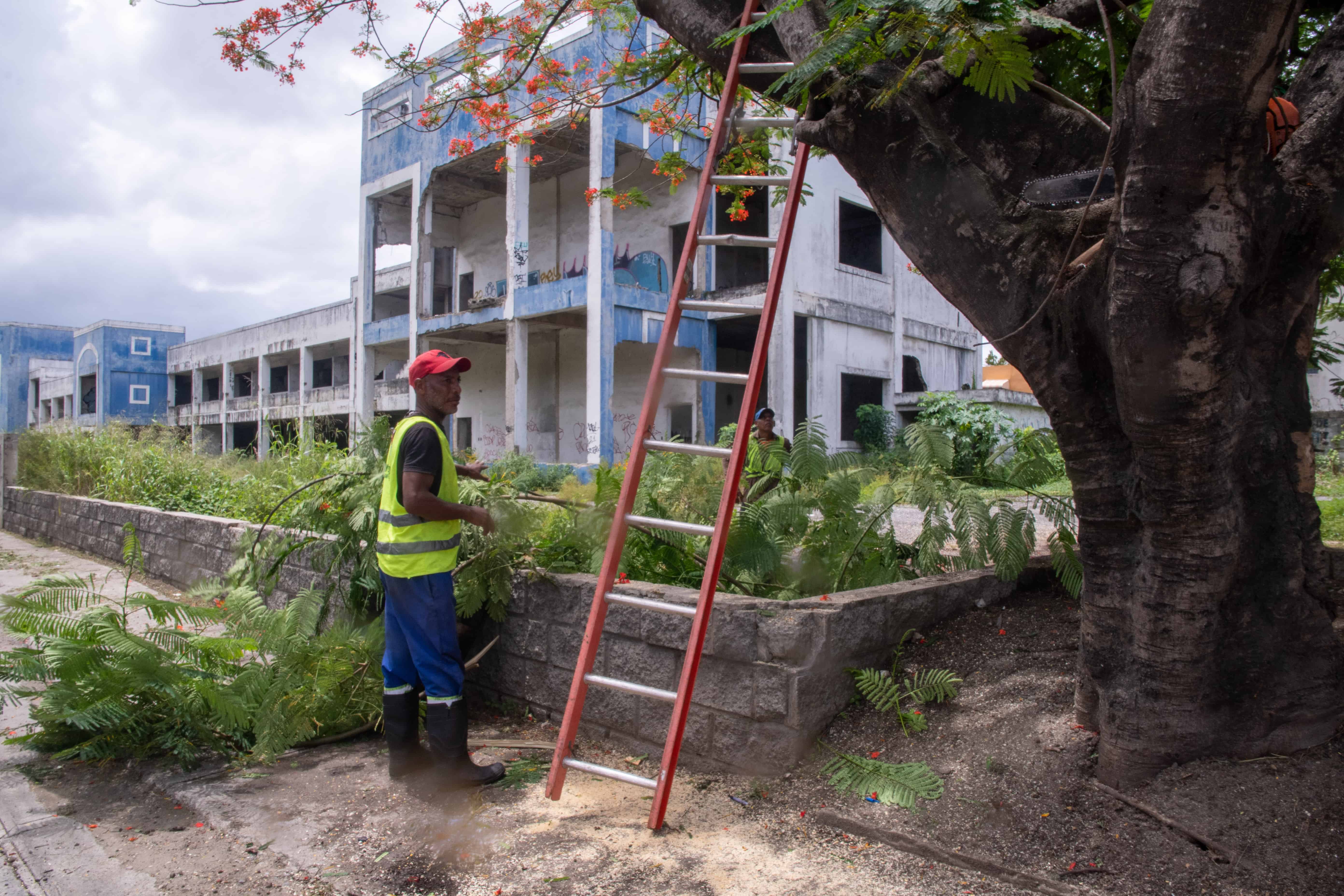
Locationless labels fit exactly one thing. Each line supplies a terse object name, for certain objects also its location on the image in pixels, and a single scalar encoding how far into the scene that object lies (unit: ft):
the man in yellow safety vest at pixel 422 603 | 11.87
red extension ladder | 10.24
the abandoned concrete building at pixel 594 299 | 54.80
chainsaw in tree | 10.40
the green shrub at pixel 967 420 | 50.34
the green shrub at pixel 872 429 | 58.34
